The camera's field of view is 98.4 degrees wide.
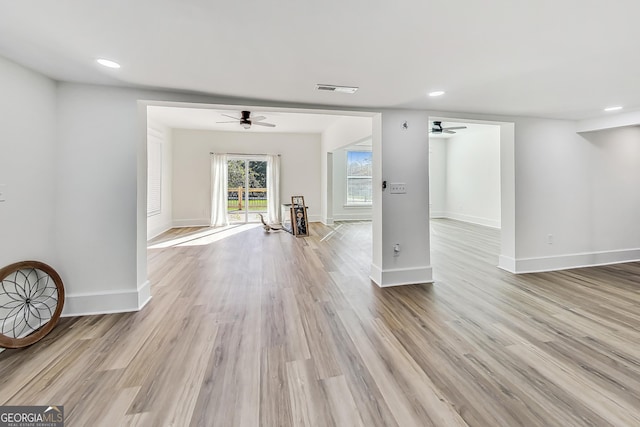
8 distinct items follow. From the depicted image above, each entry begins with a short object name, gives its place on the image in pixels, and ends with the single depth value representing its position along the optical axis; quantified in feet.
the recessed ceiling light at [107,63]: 6.79
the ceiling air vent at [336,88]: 8.39
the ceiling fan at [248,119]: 17.80
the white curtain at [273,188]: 26.89
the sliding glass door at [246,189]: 26.99
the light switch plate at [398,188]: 11.18
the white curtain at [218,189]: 25.72
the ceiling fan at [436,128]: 19.93
